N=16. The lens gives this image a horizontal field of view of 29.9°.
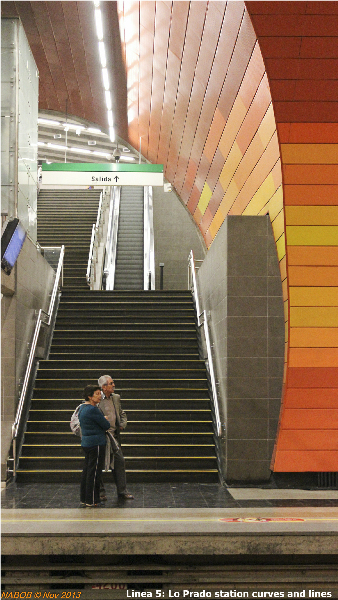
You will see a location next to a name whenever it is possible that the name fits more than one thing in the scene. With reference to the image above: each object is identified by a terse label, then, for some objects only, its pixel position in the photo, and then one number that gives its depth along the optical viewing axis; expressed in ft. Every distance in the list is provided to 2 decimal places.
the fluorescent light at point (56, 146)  75.64
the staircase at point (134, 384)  24.47
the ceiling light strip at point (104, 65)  33.80
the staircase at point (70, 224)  44.24
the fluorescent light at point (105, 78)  40.74
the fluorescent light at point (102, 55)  37.35
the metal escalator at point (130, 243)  50.23
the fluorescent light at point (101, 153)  78.64
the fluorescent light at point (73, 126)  52.32
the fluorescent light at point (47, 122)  51.08
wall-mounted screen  21.80
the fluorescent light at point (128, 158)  78.02
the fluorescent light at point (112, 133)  51.24
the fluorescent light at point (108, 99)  44.16
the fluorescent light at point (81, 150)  77.10
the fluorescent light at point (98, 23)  33.63
